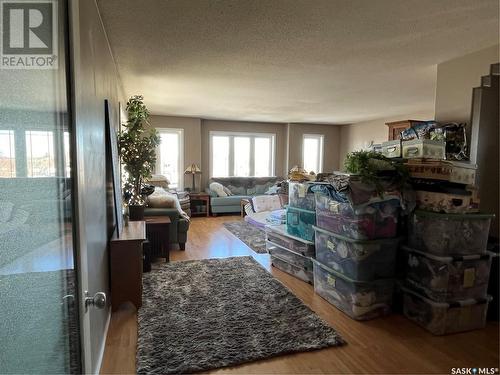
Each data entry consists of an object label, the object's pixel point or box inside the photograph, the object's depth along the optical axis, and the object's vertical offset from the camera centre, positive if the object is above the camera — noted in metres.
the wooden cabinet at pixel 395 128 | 4.09 +0.49
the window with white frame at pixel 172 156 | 7.47 +0.10
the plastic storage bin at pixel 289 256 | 3.39 -1.12
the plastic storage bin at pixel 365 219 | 2.55 -0.49
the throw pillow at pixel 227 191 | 7.54 -0.75
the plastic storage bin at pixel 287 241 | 3.34 -0.93
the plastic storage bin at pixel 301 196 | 3.33 -0.38
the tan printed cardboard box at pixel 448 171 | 2.46 -0.06
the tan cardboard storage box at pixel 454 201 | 2.41 -0.30
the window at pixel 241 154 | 8.04 +0.19
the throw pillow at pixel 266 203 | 6.68 -0.92
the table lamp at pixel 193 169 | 7.30 -0.21
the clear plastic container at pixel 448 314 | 2.40 -1.21
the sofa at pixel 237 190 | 7.27 -0.74
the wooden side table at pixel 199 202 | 7.21 -0.99
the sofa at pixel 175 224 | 4.36 -0.94
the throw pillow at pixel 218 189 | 7.35 -0.68
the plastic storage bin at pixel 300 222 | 3.33 -0.68
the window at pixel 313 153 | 8.72 +0.26
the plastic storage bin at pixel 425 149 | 2.60 +0.13
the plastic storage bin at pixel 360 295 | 2.59 -1.16
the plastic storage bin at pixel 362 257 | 2.57 -0.82
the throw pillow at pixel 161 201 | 4.41 -0.60
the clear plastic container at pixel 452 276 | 2.39 -0.90
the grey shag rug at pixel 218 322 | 2.07 -1.32
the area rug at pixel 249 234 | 4.72 -1.31
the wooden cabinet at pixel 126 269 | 2.63 -0.96
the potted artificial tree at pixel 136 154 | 3.58 +0.07
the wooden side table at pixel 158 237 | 3.88 -0.99
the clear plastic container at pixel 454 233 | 2.40 -0.55
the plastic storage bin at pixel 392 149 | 2.89 +0.14
